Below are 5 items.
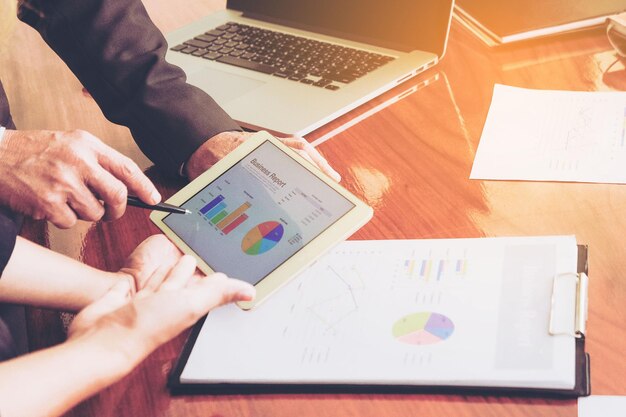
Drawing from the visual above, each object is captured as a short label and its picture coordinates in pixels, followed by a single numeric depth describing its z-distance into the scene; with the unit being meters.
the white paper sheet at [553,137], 0.83
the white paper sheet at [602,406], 0.54
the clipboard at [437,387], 0.56
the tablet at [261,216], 0.70
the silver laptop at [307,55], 1.01
